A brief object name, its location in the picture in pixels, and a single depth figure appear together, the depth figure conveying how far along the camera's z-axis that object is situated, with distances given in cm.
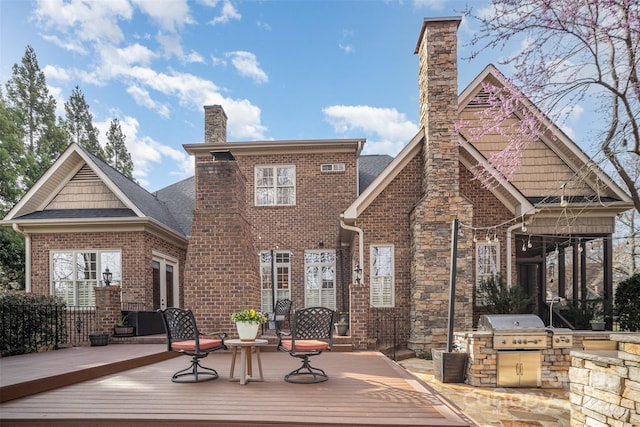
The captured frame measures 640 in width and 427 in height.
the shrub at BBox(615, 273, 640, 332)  968
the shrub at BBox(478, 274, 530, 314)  907
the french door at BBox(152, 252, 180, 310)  1218
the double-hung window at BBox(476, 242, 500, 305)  1046
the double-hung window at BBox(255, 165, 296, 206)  1377
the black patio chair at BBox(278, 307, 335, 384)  522
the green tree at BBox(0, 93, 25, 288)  1452
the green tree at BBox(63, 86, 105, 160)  2812
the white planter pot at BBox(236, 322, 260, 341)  500
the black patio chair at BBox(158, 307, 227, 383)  509
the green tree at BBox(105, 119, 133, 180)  3005
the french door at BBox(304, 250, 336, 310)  1311
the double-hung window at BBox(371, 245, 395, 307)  1052
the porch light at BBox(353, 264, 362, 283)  954
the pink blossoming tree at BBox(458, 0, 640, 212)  520
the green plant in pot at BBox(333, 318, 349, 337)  941
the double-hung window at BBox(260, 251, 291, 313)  1341
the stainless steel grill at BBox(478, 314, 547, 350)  700
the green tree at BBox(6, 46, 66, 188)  2212
